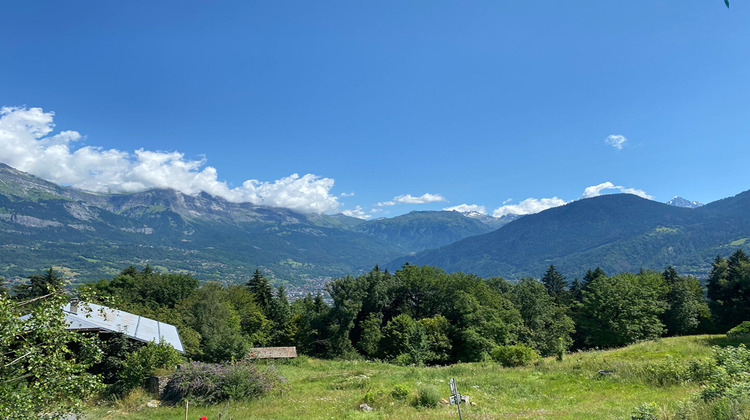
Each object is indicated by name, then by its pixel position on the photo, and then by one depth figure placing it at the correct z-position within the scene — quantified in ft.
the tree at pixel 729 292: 167.95
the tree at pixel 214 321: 100.68
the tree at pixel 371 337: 168.76
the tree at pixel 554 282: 283.83
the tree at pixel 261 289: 216.74
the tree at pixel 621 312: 171.73
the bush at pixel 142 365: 72.64
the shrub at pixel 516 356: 98.37
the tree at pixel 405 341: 147.53
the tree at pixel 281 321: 184.96
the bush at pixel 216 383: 65.67
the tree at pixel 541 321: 177.47
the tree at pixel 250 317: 175.83
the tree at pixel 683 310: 188.65
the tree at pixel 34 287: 173.23
